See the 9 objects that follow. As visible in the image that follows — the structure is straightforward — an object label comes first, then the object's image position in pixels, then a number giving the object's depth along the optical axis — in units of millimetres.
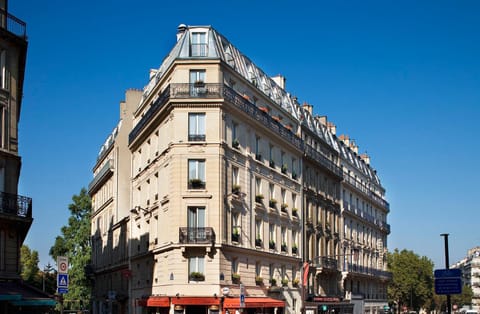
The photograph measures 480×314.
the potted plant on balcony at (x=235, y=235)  40719
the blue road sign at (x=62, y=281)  19831
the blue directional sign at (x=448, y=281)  32250
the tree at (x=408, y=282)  106812
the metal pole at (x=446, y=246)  30875
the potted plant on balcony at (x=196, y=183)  39594
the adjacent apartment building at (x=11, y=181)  27578
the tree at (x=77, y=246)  68500
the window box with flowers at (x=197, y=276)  38438
